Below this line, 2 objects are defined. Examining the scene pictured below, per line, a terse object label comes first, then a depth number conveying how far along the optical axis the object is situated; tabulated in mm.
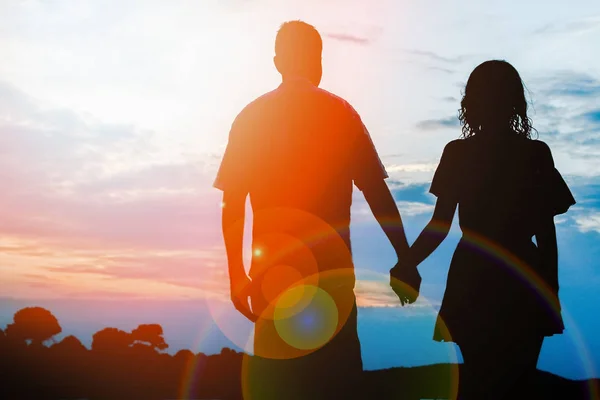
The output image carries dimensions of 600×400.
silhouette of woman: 5051
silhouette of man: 4707
